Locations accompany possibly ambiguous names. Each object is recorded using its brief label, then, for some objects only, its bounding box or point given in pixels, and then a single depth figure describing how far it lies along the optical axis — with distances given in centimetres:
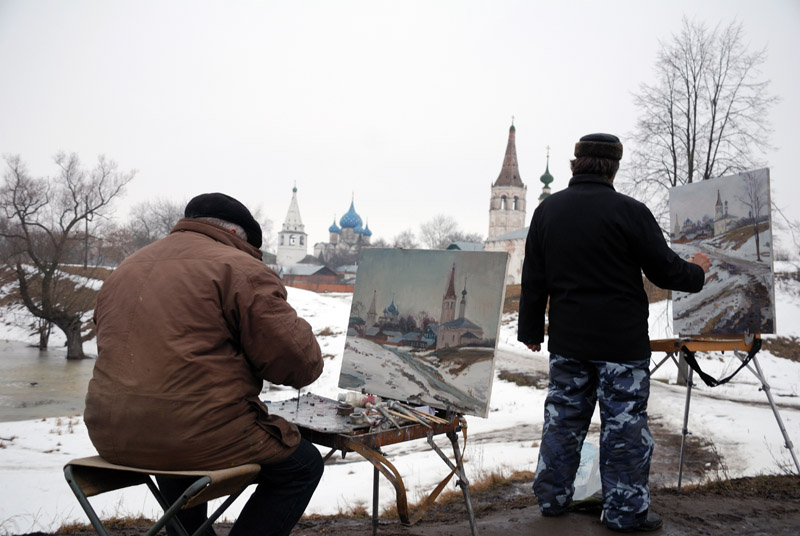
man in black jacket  284
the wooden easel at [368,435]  259
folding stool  195
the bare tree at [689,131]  1094
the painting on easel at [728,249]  397
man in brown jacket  199
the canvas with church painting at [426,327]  316
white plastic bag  340
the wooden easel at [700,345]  393
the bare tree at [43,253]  2145
